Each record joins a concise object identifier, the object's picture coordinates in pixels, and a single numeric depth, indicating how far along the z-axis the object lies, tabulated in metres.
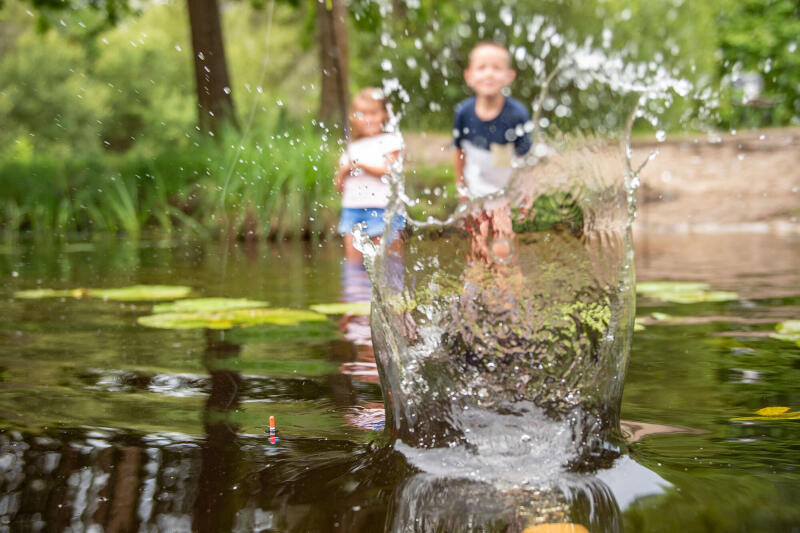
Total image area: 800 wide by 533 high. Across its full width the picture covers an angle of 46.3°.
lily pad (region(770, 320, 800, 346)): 3.10
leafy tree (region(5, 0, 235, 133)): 9.35
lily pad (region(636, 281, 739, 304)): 4.12
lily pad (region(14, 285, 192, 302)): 4.32
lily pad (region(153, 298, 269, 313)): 3.81
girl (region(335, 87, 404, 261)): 5.32
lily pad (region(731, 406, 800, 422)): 2.12
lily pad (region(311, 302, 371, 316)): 3.81
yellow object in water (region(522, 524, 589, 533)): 1.47
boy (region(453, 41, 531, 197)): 4.43
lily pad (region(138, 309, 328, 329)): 3.50
